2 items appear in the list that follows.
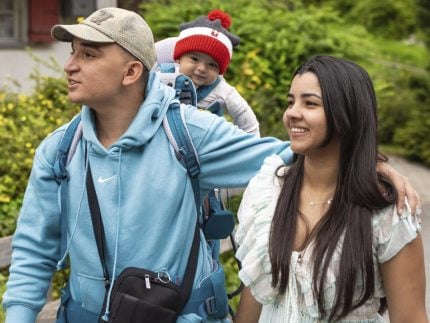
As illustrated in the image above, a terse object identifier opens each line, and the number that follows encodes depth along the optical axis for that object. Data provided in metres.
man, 3.59
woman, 3.19
